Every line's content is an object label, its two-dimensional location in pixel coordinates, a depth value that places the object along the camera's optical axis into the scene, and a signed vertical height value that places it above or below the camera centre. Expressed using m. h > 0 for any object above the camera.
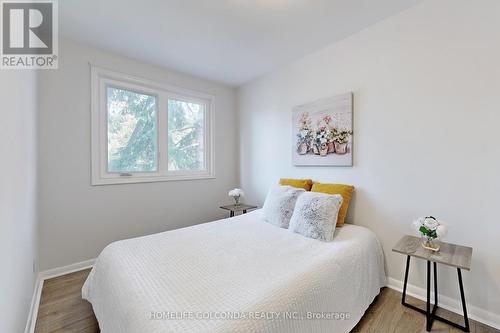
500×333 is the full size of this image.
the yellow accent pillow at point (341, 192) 2.18 -0.29
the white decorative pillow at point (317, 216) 1.88 -0.47
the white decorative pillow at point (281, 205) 2.21 -0.44
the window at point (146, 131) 2.57 +0.45
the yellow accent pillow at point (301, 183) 2.62 -0.24
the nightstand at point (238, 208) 3.13 -0.65
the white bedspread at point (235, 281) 1.01 -0.68
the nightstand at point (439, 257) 1.43 -0.64
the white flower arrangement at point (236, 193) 3.20 -0.44
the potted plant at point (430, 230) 1.57 -0.49
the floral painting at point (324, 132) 2.33 +0.37
